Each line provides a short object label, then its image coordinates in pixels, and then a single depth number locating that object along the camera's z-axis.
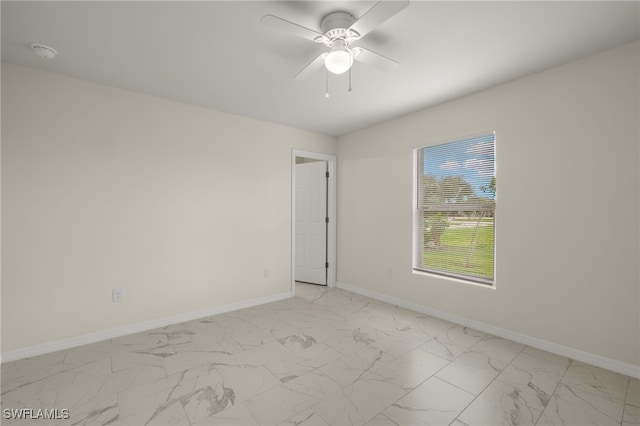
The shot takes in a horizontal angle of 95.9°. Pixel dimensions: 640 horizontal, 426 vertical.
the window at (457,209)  3.07
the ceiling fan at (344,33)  1.54
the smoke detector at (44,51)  2.14
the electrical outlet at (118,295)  2.89
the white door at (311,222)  4.82
